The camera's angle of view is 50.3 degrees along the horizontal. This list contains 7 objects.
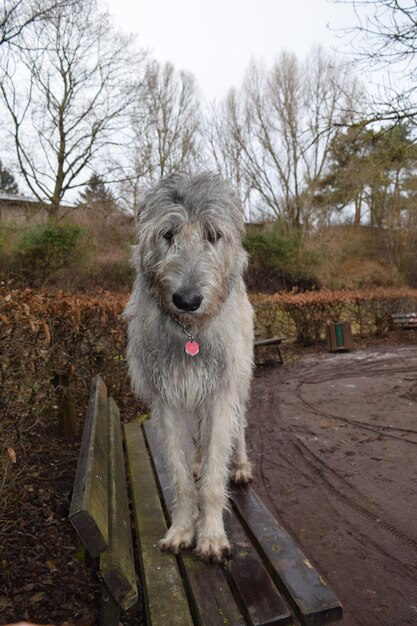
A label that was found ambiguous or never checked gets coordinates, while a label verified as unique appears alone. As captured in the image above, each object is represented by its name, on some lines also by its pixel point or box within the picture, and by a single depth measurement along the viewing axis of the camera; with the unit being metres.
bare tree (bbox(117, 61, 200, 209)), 20.47
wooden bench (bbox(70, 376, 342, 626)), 1.91
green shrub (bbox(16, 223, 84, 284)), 15.51
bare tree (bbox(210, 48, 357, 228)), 24.86
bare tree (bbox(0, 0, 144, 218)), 18.14
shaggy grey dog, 2.46
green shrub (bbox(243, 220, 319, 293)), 20.08
